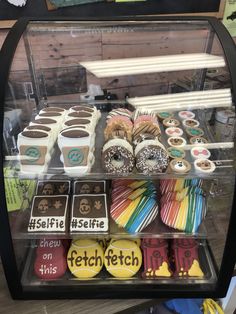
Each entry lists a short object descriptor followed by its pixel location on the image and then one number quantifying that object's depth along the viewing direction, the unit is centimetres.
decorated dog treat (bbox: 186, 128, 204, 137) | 112
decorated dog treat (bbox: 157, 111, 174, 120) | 120
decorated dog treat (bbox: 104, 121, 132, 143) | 104
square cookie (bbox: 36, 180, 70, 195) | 114
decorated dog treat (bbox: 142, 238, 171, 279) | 106
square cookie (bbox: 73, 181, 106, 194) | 114
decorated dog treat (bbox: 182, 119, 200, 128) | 117
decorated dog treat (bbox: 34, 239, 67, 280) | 106
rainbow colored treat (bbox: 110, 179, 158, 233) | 105
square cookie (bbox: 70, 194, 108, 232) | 103
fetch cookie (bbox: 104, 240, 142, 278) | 106
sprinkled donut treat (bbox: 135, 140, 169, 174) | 93
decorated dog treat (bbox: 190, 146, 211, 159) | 101
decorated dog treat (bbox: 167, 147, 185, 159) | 101
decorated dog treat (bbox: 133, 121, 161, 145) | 103
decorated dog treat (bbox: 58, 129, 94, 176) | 93
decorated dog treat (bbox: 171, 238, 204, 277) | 108
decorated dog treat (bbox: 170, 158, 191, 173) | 95
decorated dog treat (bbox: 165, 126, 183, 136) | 112
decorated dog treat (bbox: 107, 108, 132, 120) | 118
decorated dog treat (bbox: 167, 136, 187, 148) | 106
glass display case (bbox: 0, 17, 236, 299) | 94
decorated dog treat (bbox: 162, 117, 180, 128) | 116
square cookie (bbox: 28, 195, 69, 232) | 103
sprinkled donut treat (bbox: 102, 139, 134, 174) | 94
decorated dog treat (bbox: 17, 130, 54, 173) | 93
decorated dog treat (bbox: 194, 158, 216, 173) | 96
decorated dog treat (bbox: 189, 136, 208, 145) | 108
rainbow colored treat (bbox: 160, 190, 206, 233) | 106
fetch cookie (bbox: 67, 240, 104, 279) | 106
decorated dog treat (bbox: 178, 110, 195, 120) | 122
